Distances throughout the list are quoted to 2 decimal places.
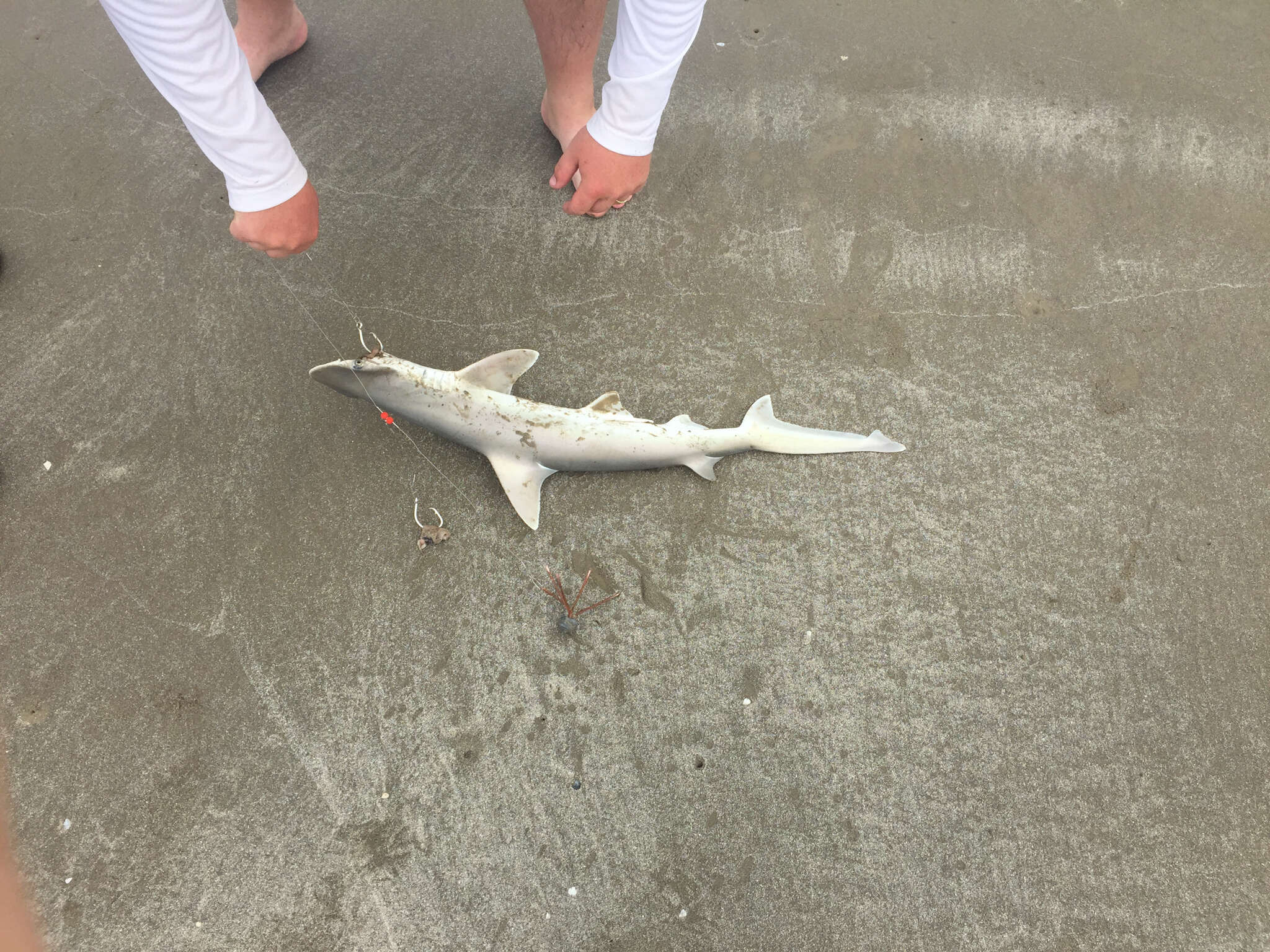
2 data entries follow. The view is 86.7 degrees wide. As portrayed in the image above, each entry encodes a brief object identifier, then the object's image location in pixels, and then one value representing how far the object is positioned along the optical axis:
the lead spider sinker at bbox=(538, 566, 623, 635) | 1.95
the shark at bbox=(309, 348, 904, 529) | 1.92
